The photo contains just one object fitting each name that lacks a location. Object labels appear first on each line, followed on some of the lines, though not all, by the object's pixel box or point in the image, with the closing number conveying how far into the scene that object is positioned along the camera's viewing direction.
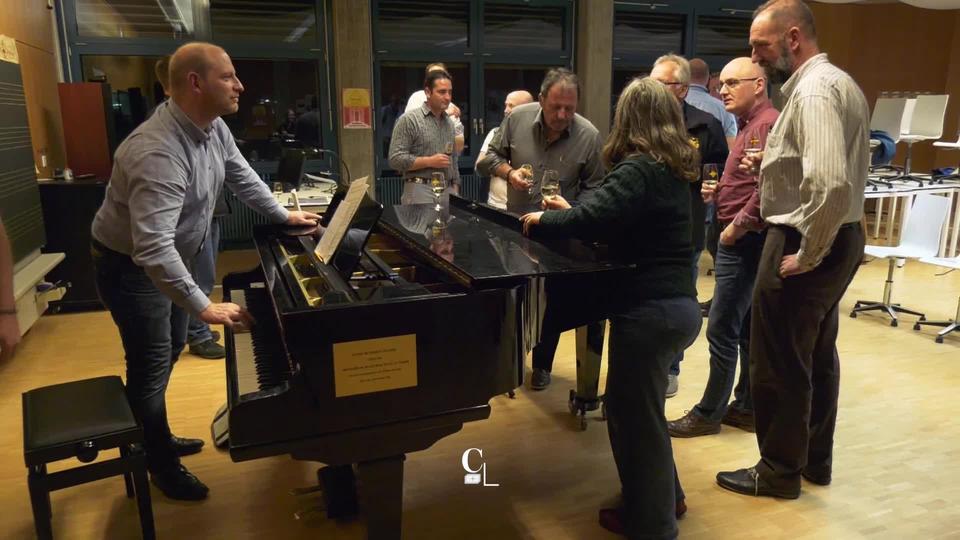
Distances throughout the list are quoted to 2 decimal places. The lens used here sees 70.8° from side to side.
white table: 5.47
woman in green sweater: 2.03
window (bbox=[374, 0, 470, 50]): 6.75
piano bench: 2.00
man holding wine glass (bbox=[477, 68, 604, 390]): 3.19
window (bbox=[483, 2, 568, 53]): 7.16
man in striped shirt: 2.13
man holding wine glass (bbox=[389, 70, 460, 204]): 4.21
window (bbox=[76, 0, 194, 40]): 5.95
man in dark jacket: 3.29
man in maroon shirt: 2.86
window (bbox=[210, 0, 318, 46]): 6.36
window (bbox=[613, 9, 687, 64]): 7.60
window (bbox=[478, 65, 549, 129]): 7.30
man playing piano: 1.99
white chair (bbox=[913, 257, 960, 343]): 4.42
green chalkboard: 3.88
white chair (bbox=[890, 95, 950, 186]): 6.58
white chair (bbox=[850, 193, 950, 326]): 4.77
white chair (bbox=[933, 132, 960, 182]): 6.00
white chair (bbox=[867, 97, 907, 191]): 6.63
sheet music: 2.04
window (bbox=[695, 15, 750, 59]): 7.99
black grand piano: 1.61
